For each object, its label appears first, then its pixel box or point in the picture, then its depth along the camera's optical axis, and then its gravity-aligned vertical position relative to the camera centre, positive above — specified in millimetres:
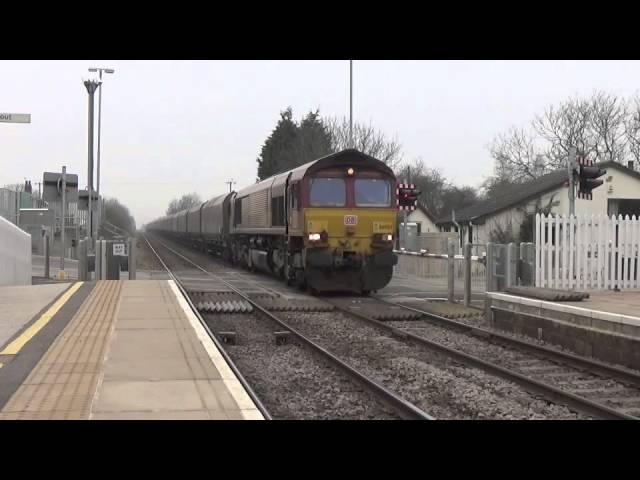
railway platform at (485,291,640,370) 8906 -1028
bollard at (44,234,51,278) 22230 -363
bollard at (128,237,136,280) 19422 -349
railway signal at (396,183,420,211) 26312 +1969
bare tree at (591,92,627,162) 49719 +8793
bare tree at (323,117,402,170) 52562 +7948
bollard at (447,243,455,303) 16078 -459
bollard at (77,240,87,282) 18875 -448
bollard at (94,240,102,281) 19406 -371
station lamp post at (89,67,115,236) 28022 +7120
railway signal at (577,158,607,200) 15023 +1611
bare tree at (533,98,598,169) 50156 +8536
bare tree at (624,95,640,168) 49531 +8085
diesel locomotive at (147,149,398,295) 16500 +625
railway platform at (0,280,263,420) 5230 -1148
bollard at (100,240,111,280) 19484 -370
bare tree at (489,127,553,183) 53688 +6733
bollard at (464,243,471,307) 14898 -510
